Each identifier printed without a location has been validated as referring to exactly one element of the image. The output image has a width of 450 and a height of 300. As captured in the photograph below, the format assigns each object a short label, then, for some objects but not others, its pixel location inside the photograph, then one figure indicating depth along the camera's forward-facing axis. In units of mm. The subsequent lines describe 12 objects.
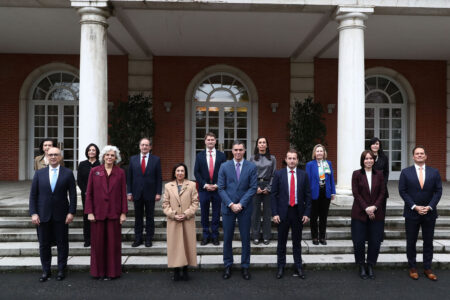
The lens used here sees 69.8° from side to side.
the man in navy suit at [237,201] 4094
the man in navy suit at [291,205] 4082
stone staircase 4465
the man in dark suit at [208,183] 4906
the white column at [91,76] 6125
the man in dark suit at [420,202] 4062
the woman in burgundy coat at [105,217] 3992
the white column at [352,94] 6328
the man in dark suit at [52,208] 3986
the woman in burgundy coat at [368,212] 4055
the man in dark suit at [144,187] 4812
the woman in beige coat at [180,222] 3945
